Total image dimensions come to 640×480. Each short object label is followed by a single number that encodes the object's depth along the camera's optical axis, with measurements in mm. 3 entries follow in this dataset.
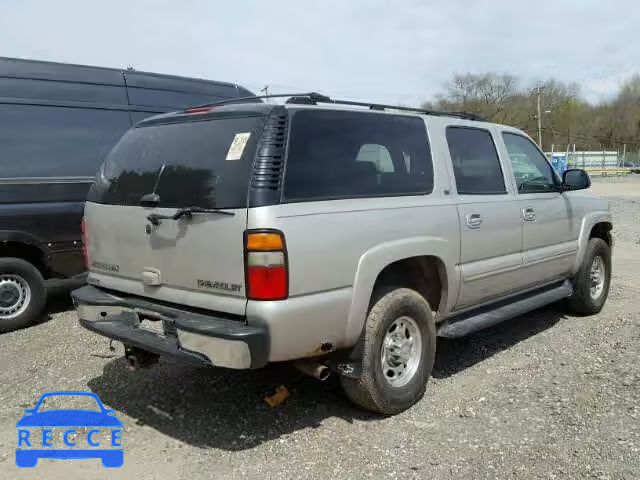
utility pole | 56372
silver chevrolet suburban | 3152
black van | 5816
